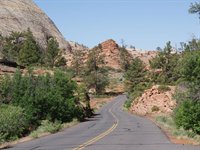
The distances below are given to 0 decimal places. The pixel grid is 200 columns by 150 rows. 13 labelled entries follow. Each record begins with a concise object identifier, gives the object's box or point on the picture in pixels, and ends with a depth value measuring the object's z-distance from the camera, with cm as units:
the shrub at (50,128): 3328
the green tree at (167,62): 9594
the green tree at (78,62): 12212
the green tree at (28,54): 9446
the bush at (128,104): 8444
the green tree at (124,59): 15200
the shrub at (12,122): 3090
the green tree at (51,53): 10721
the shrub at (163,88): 7056
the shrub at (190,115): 3127
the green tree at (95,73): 11088
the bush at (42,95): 3947
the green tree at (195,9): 2818
